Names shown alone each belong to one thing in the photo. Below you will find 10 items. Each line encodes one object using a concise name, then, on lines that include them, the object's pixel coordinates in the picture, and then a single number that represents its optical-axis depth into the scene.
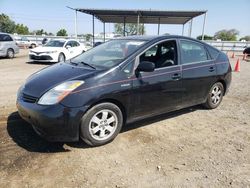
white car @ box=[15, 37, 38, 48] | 25.10
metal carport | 18.88
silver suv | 11.99
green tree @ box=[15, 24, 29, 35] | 58.14
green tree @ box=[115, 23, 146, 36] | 45.58
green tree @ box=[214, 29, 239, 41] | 61.19
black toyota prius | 2.59
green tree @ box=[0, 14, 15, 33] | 52.56
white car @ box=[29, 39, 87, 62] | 10.56
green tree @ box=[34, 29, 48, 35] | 64.95
